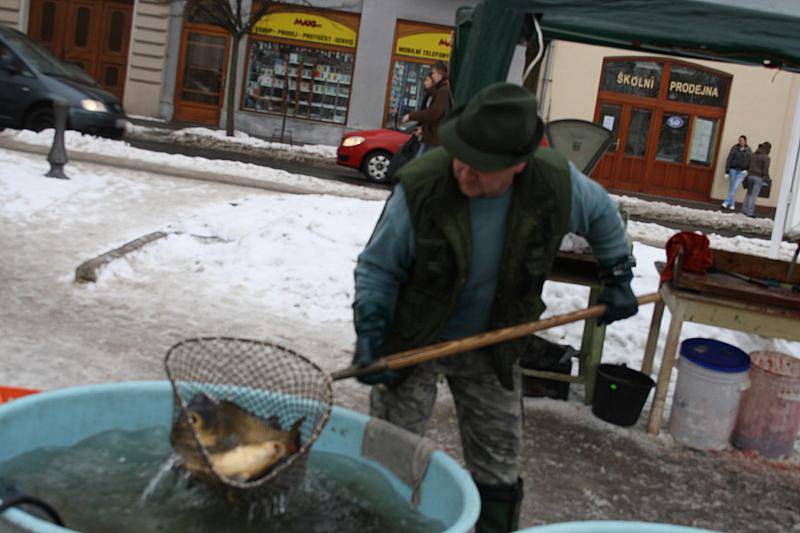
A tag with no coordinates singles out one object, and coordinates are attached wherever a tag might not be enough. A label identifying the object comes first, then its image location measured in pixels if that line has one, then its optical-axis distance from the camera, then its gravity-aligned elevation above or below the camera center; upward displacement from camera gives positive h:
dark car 14.13 -0.06
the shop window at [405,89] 24.47 +1.34
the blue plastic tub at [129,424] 2.78 -1.01
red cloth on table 5.64 -0.41
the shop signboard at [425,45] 24.30 +2.50
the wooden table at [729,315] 5.36 -0.71
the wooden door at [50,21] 25.47 +1.77
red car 17.69 -0.31
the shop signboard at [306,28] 24.55 +2.52
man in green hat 2.92 -0.35
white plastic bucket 5.42 -1.26
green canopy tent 5.36 +0.85
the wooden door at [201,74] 24.94 +0.96
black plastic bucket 5.57 -1.31
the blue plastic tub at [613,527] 2.41 -0.92
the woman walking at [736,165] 23.12 +0.61
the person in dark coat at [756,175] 22.16 +0.44
